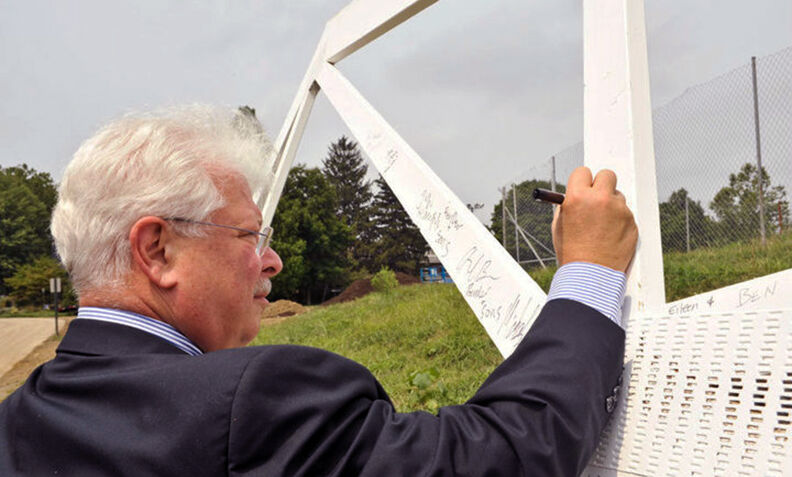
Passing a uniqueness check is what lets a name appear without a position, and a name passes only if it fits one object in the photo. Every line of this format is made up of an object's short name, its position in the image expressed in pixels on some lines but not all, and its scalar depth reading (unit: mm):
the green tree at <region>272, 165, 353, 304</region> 30500
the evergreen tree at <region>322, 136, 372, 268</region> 44781
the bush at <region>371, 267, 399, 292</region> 17625
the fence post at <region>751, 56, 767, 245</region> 4926
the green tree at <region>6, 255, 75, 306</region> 33719
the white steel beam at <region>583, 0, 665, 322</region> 1021
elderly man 763
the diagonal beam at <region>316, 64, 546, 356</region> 1284
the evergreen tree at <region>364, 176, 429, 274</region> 39844
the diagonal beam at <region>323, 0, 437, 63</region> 1974
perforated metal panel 771
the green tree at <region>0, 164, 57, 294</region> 36094
